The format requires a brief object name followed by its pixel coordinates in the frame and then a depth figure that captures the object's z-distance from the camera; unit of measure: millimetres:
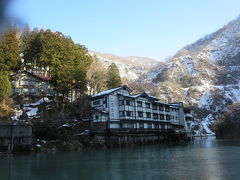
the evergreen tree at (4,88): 39688
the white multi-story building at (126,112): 46375
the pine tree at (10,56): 45809
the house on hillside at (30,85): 49938
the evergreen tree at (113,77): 61000
